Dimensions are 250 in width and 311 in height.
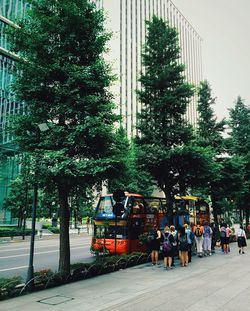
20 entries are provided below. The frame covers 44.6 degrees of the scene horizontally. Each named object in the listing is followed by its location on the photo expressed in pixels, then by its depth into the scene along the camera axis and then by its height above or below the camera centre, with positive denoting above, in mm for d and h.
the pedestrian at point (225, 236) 17561 -1507
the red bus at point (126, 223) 15734 -750
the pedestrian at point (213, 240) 18572 -1933
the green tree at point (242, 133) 32094 +8425
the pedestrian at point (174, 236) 13422 -1166
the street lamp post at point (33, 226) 9047 -545
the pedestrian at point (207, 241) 17006 -1737
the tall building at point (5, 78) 41094 +17955
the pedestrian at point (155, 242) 13789 -1461
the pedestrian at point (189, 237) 14489 -1286
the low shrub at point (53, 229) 38425 -2538
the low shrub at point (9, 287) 8188 -2103
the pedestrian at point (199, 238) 16491 -1537
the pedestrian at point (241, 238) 17266 -1596
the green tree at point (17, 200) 34688 +1006
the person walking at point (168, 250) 12797 -1692
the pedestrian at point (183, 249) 13375 -1715
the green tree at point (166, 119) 18188 +5625
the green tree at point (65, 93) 10932 +4256
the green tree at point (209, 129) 25134 +6873
